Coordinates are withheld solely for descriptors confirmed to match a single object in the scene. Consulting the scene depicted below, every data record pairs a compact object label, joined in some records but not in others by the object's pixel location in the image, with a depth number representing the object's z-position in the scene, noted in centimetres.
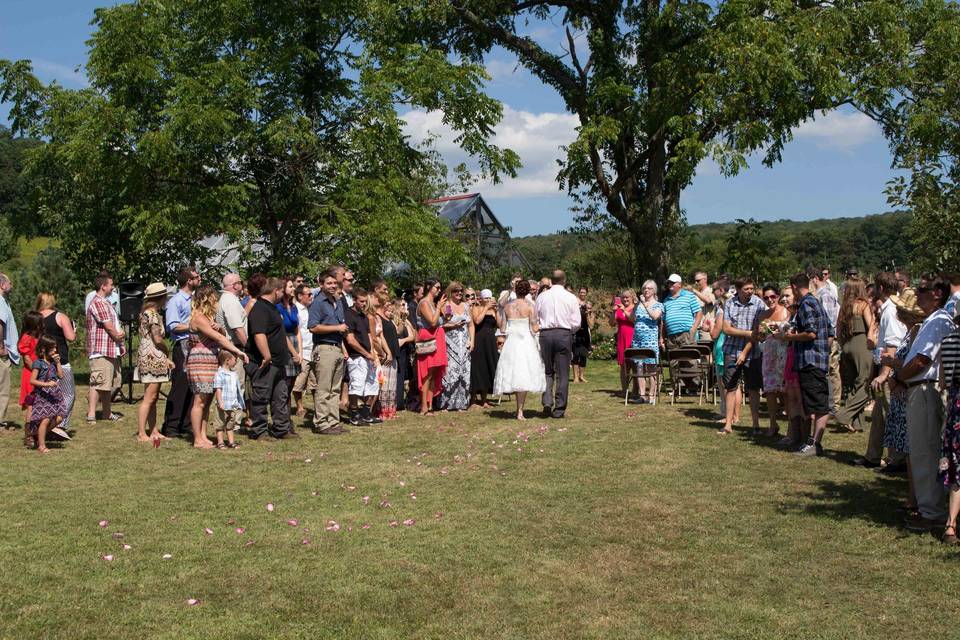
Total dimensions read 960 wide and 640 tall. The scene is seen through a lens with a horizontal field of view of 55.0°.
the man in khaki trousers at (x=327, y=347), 1181
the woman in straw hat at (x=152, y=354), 1122
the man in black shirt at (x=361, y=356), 1252
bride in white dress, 1274
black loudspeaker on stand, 1571
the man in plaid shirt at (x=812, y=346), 960
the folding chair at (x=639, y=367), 1427
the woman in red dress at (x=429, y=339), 1352
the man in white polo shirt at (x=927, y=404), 683
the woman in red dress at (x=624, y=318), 1554
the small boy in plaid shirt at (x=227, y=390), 1055
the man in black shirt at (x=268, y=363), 1084
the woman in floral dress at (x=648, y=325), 1429
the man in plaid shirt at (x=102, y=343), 1261
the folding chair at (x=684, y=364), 1429
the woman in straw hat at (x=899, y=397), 772
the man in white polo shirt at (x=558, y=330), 1270
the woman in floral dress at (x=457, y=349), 1383
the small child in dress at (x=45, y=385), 1042
